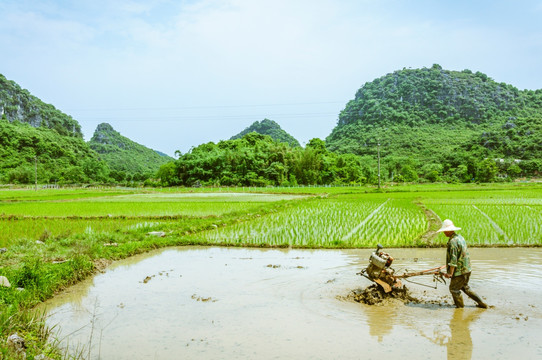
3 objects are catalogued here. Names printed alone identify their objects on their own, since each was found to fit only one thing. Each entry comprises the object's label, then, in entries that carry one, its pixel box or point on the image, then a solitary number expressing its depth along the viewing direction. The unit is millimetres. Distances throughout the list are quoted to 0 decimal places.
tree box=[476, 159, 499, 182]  48219
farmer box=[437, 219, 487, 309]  4906
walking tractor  5148
